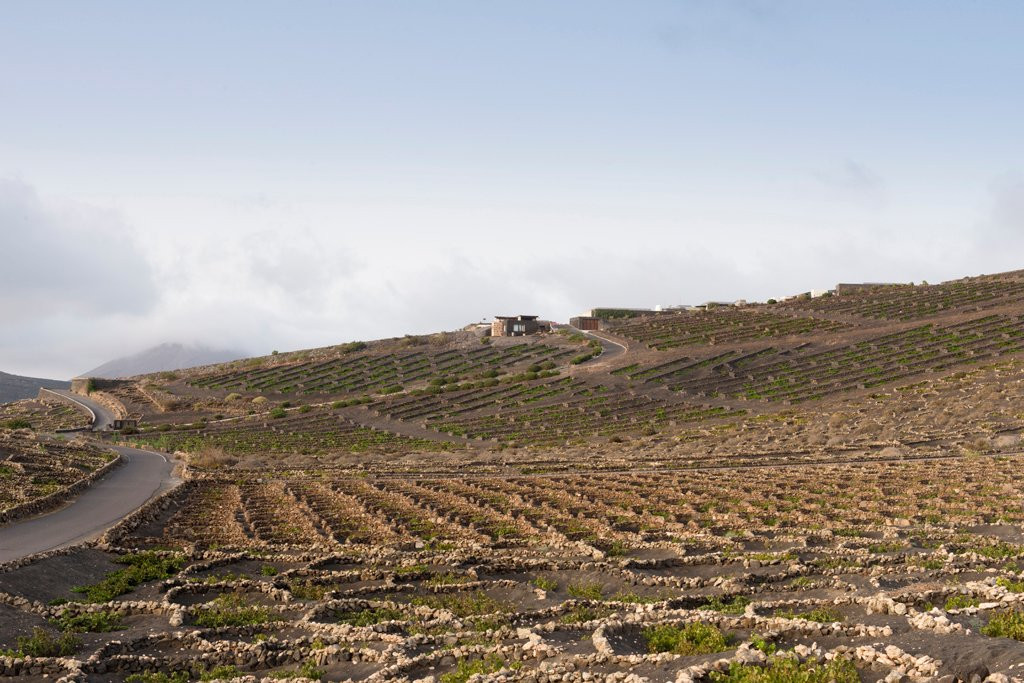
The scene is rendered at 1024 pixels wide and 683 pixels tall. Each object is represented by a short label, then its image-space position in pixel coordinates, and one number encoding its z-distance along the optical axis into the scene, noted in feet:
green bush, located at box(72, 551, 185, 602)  71.87
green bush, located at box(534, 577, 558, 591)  71.67
